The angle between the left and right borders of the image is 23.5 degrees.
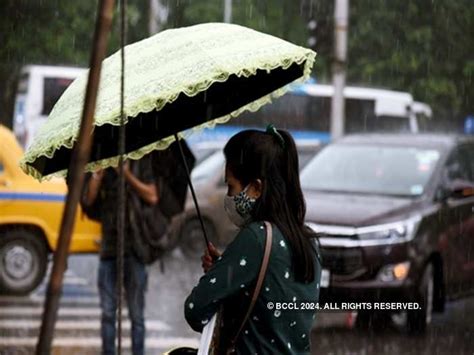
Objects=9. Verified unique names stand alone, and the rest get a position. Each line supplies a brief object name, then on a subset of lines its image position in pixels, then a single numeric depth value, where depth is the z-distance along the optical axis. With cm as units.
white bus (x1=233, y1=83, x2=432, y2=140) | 2922
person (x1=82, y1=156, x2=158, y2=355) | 699
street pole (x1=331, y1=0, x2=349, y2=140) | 2094
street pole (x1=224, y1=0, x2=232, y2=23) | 3173
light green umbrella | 327
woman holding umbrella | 308
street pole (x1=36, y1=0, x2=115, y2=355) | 196
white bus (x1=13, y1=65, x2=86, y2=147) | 2452
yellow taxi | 1164
